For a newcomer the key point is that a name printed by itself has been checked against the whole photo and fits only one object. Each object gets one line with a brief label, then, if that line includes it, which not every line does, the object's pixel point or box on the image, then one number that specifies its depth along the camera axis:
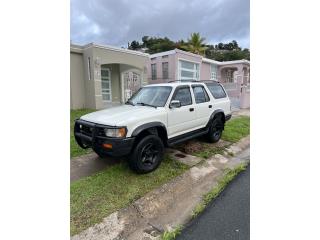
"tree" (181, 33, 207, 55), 32.75
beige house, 11.77
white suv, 3.78
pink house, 15.39
